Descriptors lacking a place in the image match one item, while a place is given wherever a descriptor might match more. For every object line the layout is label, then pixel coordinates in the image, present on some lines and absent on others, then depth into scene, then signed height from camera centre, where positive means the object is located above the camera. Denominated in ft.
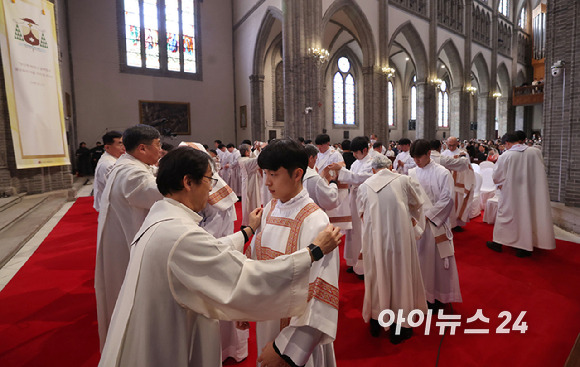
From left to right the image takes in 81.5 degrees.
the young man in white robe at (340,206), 14.43 -2.63
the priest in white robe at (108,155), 13.46 -0.07
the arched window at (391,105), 84.94 +10.55
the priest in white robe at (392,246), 9.34 -2.79
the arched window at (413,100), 87.35 +11.96
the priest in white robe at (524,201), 16.01 -2.77
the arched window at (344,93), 73.87 +12.07
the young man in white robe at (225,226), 8.38 -1.96
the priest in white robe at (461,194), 20.65 -3.06
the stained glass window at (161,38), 54.03 +19.16
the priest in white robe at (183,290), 3.70 -1.56
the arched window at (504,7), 89.66 +36.88
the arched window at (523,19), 96.48 +35.95
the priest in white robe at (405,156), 22.33 -0.68
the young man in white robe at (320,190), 10.57 -1.31
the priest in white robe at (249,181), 24.07 -2.31
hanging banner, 24.43 +5.64
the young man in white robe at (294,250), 4.62 -1.67
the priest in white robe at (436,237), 10.76 -2.95
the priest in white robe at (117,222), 8.24 -1.70
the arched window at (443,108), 94.93 +10.64
